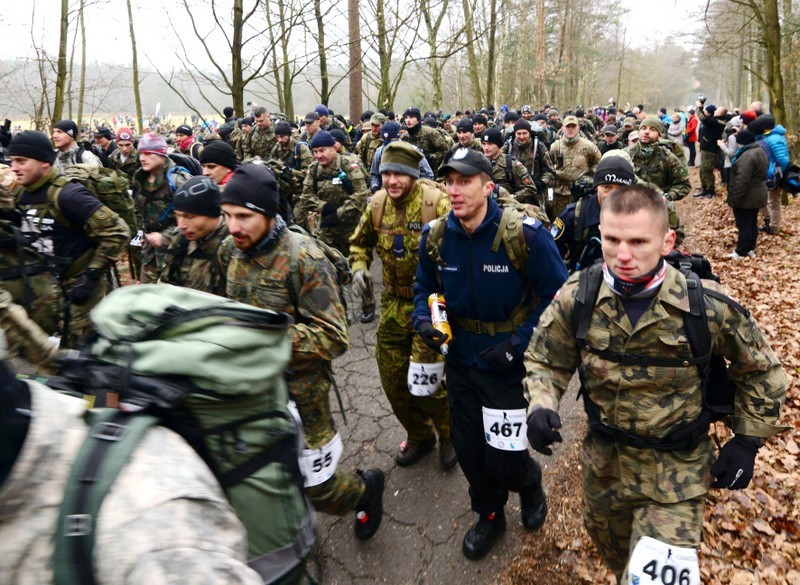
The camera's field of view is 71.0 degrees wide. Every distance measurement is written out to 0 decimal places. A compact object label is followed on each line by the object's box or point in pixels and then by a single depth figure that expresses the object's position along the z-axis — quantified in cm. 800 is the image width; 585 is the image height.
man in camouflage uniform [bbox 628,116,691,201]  774
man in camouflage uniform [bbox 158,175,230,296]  364
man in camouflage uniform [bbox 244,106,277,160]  1191
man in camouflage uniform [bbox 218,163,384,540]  295
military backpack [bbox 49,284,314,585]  138
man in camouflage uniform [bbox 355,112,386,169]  1217
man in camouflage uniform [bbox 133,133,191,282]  611
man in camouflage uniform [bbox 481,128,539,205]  767
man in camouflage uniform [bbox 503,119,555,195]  930
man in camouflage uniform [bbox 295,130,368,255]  745
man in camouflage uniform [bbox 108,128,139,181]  871
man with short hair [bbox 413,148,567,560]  321
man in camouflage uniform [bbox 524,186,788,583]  231
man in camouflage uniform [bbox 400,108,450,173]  1186
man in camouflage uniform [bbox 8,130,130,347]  457
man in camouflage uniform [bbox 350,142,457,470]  422
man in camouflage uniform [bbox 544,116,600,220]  944
